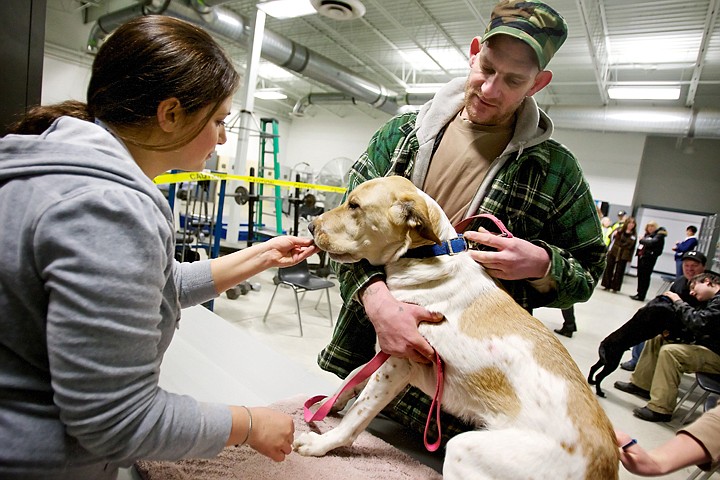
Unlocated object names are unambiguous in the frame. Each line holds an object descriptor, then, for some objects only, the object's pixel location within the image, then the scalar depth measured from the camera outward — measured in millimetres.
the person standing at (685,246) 8398
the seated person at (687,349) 3438
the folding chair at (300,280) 4156
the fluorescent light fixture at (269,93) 14141
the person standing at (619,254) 9609
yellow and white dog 989
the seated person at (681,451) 1179
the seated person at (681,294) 3977
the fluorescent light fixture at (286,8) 6148
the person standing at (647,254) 8664
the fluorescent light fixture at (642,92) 8164
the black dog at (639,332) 3891
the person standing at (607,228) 9523
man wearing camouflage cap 1236
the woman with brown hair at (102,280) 603
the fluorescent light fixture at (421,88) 11445
